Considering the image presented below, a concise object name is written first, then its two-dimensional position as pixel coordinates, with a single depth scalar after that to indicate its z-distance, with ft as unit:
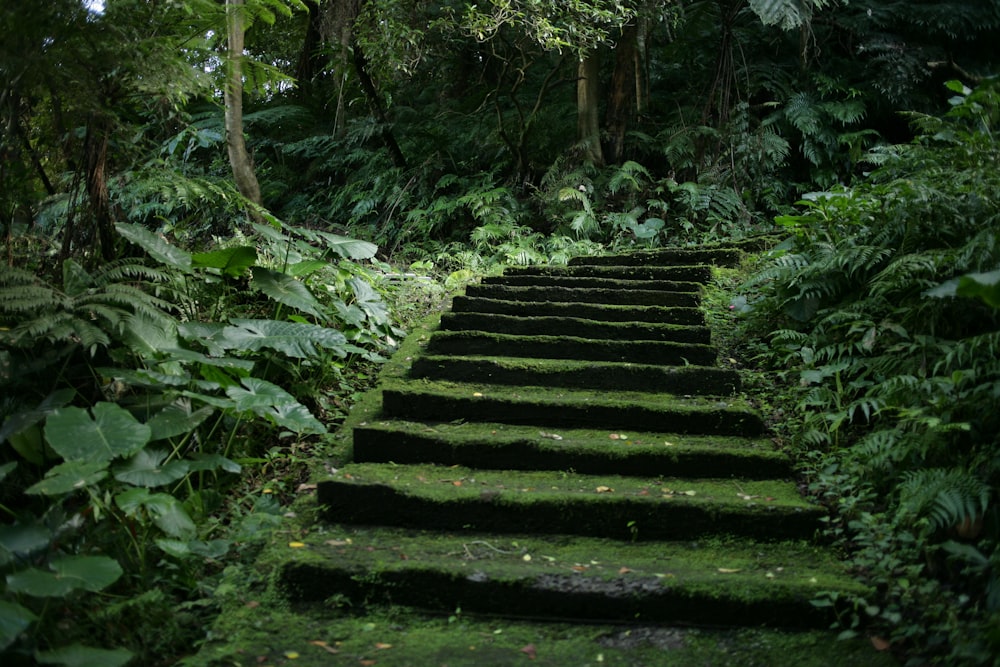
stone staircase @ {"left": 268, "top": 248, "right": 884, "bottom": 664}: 9.50
